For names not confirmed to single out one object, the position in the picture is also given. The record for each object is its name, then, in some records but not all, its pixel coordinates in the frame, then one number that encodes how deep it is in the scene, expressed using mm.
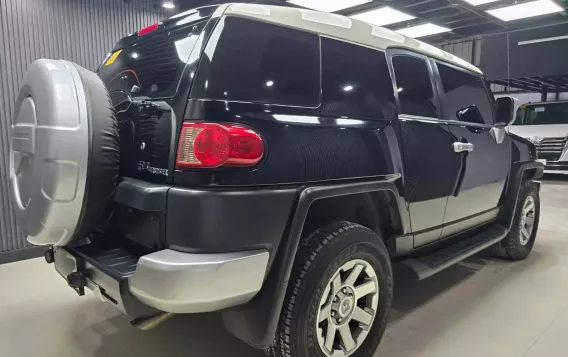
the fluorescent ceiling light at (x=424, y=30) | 8288
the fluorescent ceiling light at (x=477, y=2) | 6641
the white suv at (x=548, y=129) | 8945
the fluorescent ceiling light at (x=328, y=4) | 6012
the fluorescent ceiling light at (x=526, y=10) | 6996
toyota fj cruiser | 1427
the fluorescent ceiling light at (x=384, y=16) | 6877
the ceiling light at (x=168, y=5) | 4332
